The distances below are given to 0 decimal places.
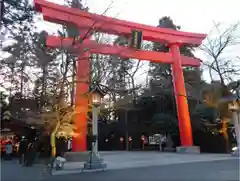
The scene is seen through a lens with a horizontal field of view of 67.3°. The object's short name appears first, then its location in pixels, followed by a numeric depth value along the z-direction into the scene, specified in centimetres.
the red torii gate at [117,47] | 1066
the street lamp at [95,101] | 782
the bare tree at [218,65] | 1346
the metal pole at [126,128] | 2004
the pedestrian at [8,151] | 1217
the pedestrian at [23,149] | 1038
